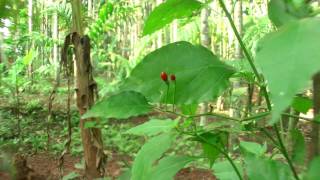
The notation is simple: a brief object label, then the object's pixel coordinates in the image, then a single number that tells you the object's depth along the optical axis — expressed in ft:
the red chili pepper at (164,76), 2.04
